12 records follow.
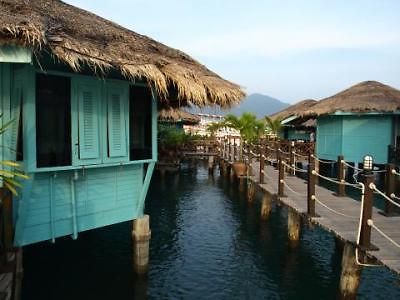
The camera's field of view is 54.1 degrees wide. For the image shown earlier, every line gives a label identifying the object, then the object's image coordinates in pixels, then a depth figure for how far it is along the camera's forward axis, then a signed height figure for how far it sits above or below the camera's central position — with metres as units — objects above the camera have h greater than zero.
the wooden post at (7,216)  5.21 -1.16
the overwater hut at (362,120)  17.75 +0.57
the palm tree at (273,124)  25.17 +0.50
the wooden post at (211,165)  25.69 -2.21
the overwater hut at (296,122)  24.37 +0.63
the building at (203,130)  49.81 +0.21
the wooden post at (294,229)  10.56 -2.63
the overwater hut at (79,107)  5.84 +0.41
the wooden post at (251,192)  16.94 -2.61
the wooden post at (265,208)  13.78 -2.70
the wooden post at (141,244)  7.91 -2.27
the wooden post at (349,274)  6.45 -2.36
